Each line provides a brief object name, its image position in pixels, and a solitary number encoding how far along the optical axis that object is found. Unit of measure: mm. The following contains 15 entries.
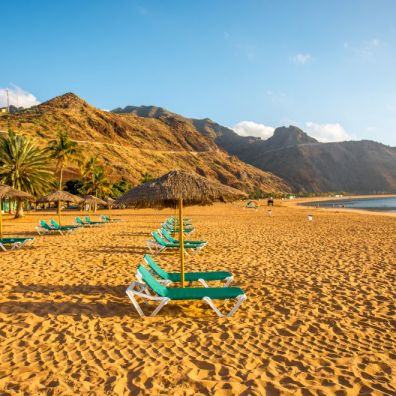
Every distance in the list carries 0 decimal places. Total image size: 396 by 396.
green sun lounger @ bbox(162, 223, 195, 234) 16038
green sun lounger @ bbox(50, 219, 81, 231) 15609
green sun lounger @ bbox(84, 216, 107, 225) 20075
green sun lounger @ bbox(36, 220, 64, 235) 15414
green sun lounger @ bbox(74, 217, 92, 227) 19083
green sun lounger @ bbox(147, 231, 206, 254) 10562
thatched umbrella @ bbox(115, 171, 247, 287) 6910
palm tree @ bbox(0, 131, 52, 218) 23922
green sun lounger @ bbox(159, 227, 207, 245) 11297
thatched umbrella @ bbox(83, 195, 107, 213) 27272
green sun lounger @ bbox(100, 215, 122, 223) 23516
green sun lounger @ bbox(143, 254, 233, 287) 6488
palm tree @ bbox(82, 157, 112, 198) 42269
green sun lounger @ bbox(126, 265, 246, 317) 5309
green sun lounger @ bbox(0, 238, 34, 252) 11416
